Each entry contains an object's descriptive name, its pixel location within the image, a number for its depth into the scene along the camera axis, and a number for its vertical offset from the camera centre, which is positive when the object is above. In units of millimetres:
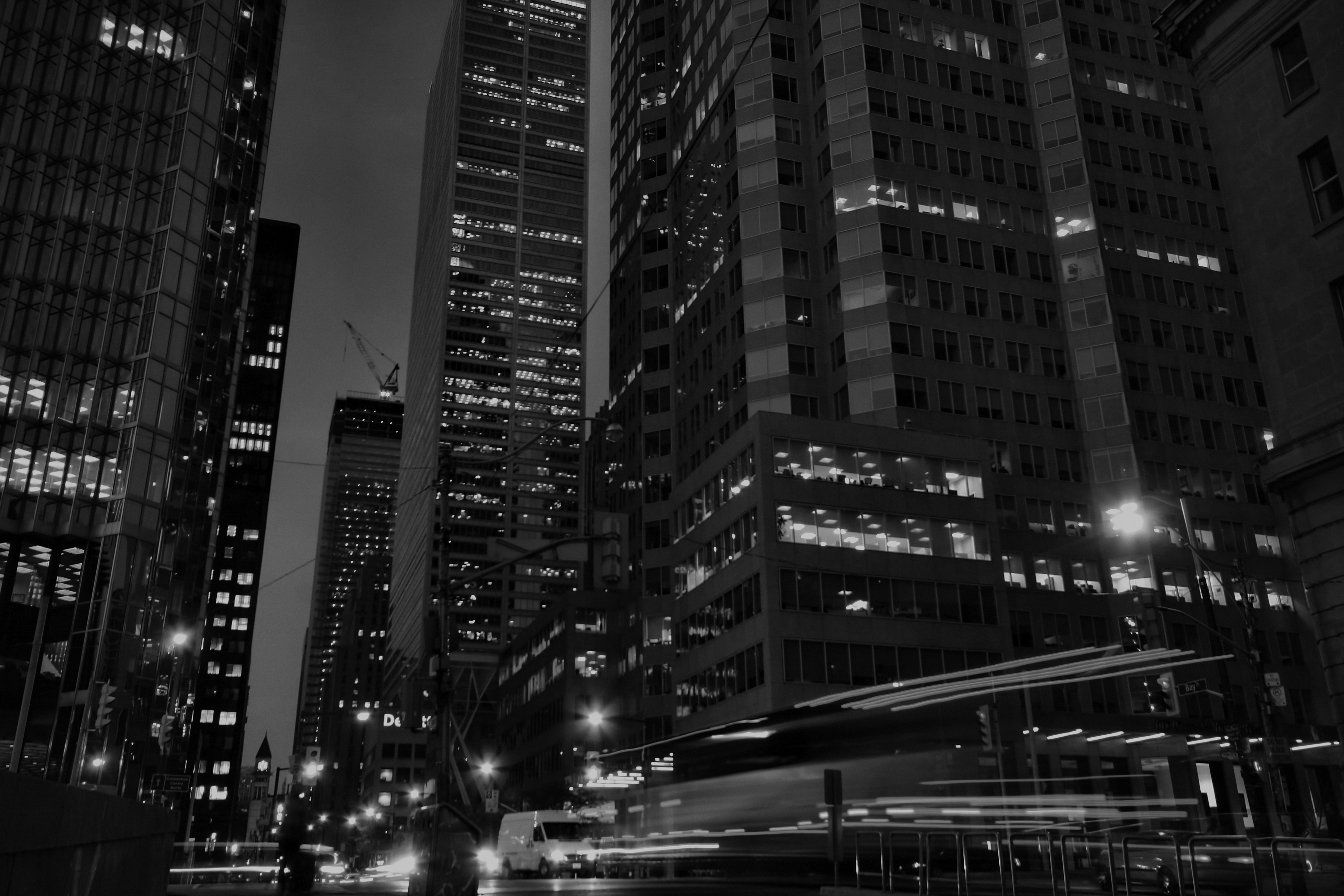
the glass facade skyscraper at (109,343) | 66250 +31239
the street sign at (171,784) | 54062 +1999
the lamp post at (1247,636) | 28844 +4668
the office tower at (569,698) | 95938 +11182
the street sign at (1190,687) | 28328 +3168
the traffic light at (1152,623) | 29062 +4929
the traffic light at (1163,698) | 27531 +2827
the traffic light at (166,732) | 49719 +4359
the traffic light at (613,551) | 16094 +3875
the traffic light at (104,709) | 38562 +4057
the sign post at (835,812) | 19812 +91
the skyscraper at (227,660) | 182250 +26825
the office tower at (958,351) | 65375 +33956
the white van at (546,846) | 43562 -1026
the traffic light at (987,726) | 25469 +2037
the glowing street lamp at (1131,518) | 31547 +8486
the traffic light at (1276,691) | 28734 +3134
